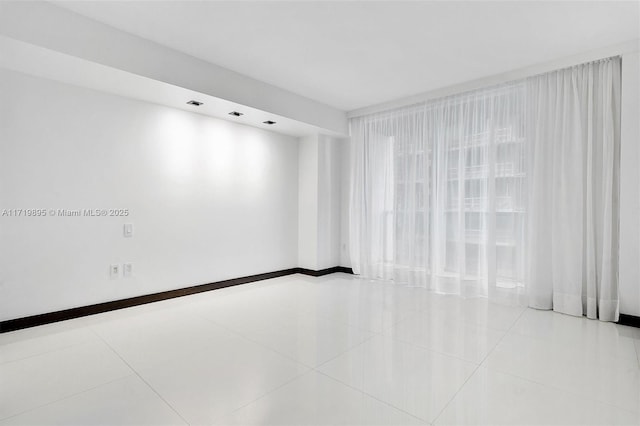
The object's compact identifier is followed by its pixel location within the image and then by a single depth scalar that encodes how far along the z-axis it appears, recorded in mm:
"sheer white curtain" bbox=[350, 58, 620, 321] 3230
